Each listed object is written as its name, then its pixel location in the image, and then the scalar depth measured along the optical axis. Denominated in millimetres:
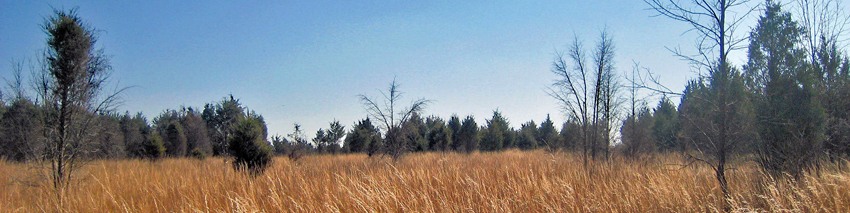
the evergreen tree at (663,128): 20891
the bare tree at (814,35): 11423
